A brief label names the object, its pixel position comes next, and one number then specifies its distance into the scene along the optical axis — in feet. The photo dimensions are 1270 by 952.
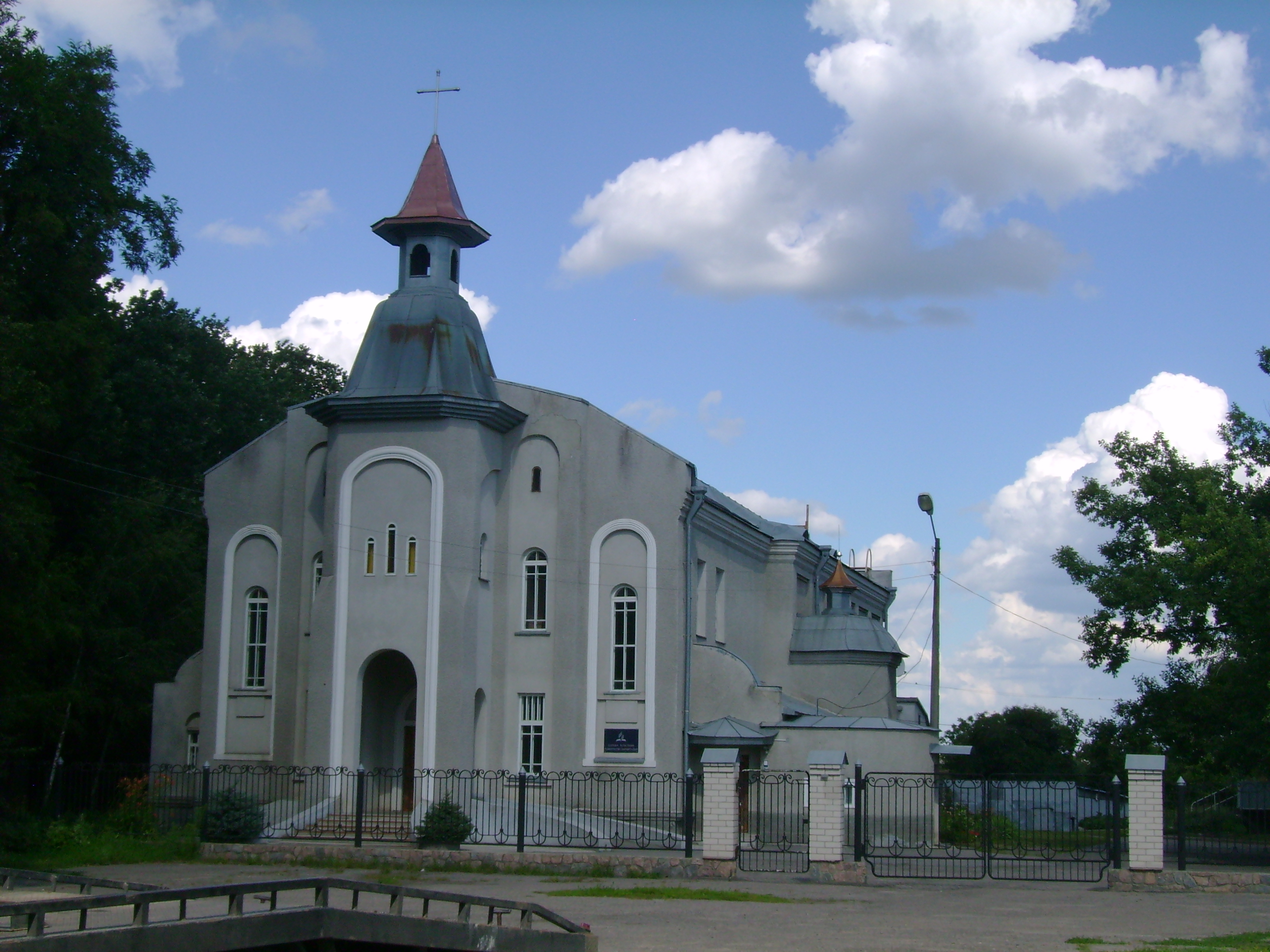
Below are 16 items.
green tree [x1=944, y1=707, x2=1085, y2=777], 241.35
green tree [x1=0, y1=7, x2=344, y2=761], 90.17
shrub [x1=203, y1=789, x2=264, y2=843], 79.46
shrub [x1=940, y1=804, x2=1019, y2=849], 95.61
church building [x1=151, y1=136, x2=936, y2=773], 94.02
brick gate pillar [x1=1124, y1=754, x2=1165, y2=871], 69.21
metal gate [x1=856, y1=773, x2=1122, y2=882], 74.28
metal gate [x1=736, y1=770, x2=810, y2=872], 76.84
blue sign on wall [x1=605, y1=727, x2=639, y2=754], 96.63
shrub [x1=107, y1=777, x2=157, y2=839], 91.09
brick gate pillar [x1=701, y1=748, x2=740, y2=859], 72.79
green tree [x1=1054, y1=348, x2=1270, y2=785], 87.45
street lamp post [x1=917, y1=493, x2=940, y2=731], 99.71
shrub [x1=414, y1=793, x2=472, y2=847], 79.87
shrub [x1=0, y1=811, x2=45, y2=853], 80.74
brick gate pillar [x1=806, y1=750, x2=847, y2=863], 71.20
